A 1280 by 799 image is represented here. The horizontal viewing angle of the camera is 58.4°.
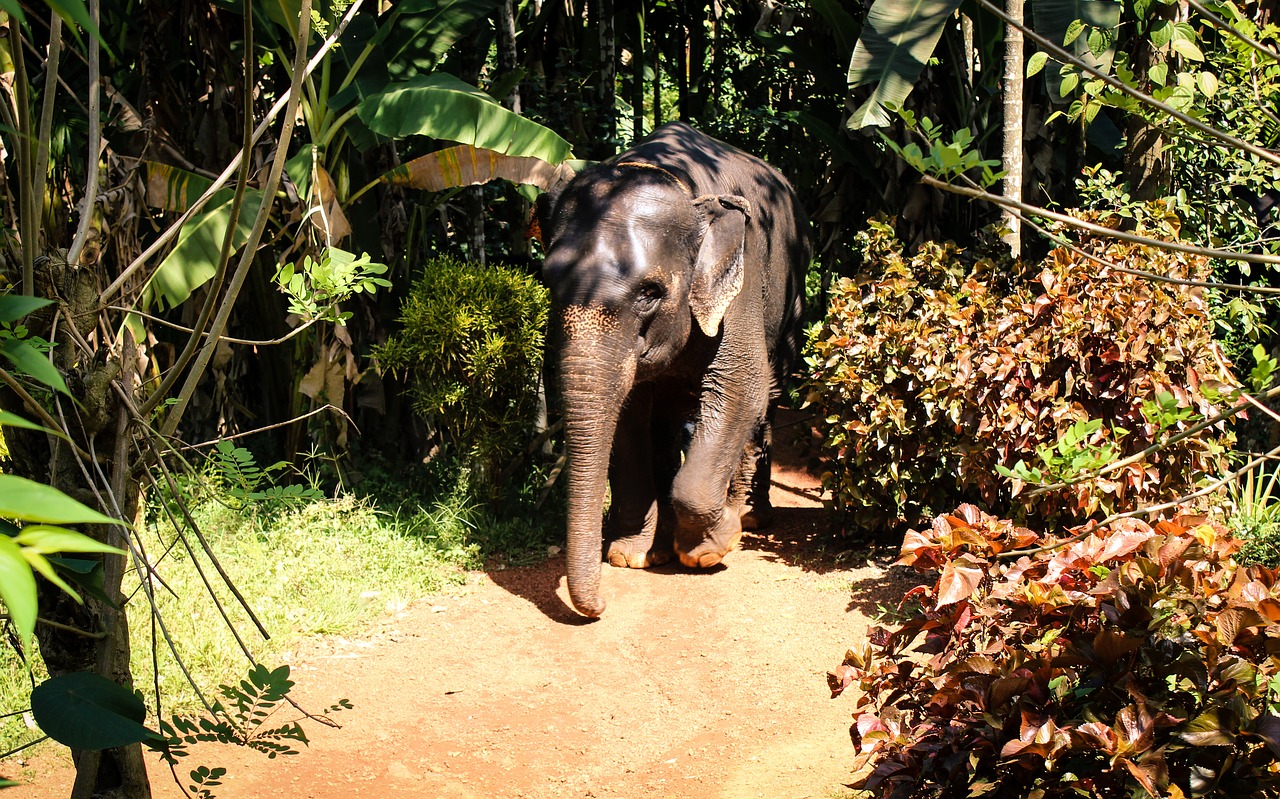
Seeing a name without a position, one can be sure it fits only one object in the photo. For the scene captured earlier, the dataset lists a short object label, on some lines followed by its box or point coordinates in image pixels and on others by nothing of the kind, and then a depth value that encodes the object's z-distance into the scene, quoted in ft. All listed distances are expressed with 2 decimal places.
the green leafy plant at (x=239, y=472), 10.02
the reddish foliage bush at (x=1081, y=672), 9.16
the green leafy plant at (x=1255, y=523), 20.38
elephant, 19.79
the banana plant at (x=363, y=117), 22.57
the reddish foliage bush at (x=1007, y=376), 19.07
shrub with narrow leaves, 23.27
